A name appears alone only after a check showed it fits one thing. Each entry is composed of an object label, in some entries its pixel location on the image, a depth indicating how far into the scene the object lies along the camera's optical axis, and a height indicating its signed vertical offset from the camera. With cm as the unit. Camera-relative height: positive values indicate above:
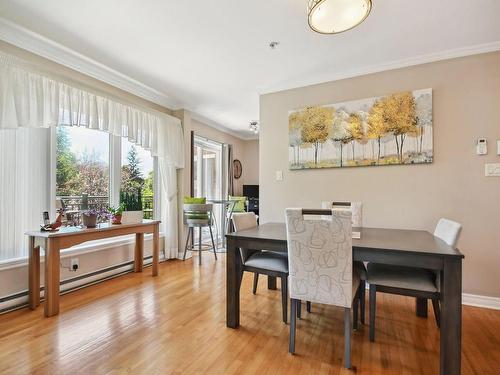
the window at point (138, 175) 360 +19
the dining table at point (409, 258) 148 -44
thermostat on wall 252 +38
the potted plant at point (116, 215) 306 -30
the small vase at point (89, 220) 271 -32
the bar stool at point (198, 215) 390 -40
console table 227 -57
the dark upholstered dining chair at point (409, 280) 172 -63
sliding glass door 525 +30
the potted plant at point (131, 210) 315 -26
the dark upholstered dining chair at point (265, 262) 212 -61
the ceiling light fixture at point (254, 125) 500 +118
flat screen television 620 -8
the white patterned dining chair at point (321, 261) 161 -46
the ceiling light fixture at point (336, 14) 169 +114
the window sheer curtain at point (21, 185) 233 +4
